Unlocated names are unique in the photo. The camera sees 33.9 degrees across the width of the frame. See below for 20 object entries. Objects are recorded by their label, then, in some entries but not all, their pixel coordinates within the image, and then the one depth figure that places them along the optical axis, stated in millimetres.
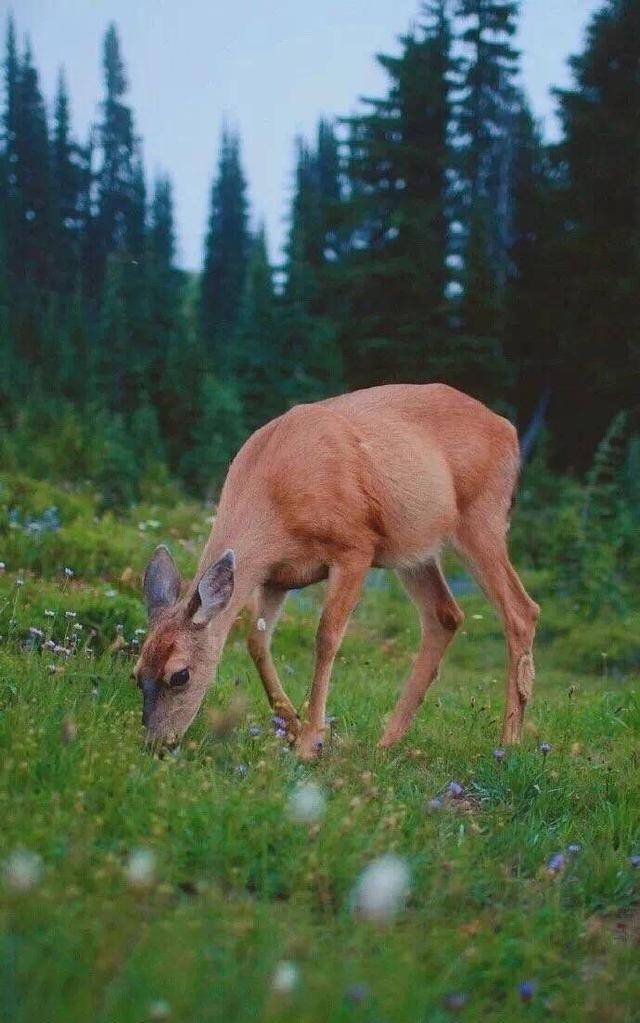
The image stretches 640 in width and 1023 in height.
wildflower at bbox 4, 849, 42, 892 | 2443
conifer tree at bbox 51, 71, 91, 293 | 44469
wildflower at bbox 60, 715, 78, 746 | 3498
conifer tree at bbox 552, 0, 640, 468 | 22578
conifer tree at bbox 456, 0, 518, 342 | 23828
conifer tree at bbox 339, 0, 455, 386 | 23016
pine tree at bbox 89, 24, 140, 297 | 46500
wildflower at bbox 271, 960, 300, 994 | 2256
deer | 5004
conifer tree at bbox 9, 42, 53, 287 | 42500
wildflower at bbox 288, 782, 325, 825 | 3457
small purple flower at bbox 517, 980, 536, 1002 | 2648
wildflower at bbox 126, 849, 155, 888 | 2569
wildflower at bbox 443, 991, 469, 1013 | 2496
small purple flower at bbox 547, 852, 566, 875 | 3523
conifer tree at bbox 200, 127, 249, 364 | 50594
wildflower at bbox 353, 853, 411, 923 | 2795
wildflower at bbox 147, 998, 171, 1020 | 2162
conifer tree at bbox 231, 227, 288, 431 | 29125
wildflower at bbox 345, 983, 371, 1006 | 2312
